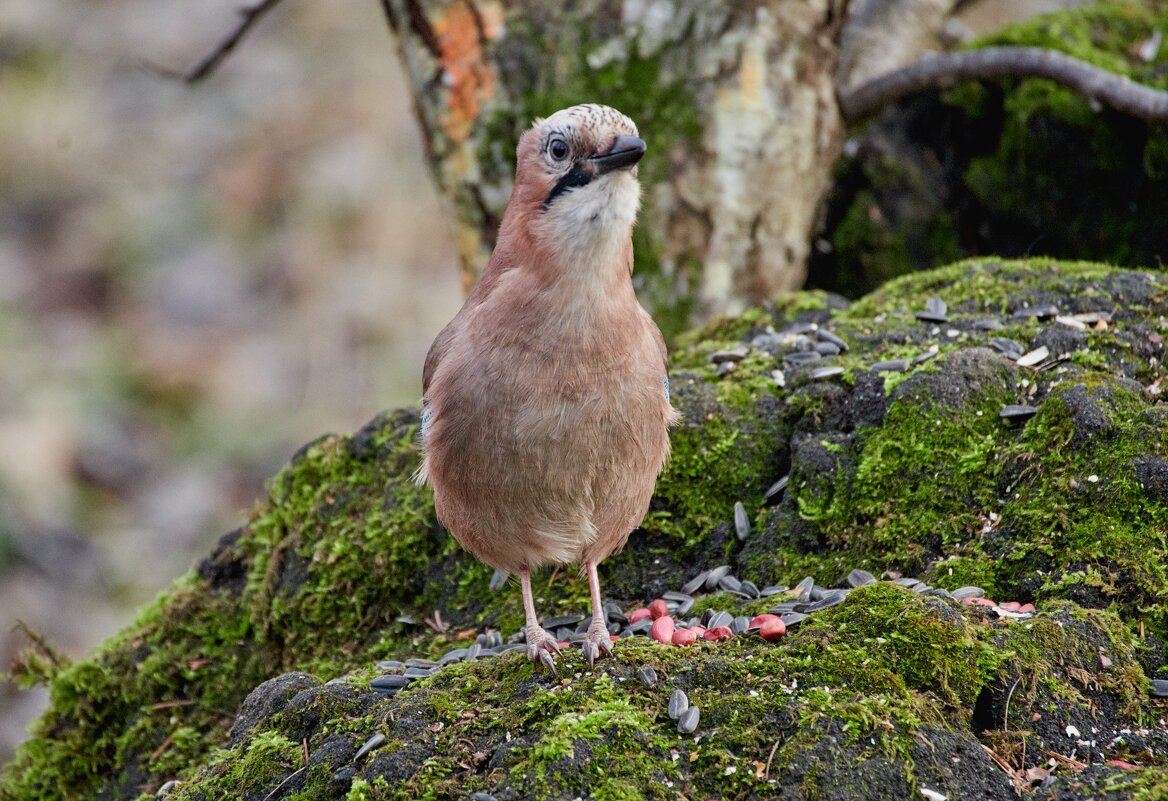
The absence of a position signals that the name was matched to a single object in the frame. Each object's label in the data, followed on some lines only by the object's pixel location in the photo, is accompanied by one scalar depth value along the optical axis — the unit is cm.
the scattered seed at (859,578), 817
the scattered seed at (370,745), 660
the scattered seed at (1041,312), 972
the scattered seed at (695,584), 887
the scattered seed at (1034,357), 901
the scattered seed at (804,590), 802
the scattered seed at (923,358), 930
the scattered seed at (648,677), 668
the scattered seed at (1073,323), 933
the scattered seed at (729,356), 1045
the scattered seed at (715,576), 880
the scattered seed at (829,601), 767
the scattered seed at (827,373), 947
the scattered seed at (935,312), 1013
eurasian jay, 756
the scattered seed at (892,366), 927
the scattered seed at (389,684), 762
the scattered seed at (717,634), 751
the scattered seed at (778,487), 916
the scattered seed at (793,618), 731
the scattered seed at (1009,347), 920
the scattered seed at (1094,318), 938
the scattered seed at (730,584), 866
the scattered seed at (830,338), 1007
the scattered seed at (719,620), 786
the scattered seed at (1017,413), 855
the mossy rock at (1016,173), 1336
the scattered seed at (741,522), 909
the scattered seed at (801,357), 994
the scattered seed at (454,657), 845
